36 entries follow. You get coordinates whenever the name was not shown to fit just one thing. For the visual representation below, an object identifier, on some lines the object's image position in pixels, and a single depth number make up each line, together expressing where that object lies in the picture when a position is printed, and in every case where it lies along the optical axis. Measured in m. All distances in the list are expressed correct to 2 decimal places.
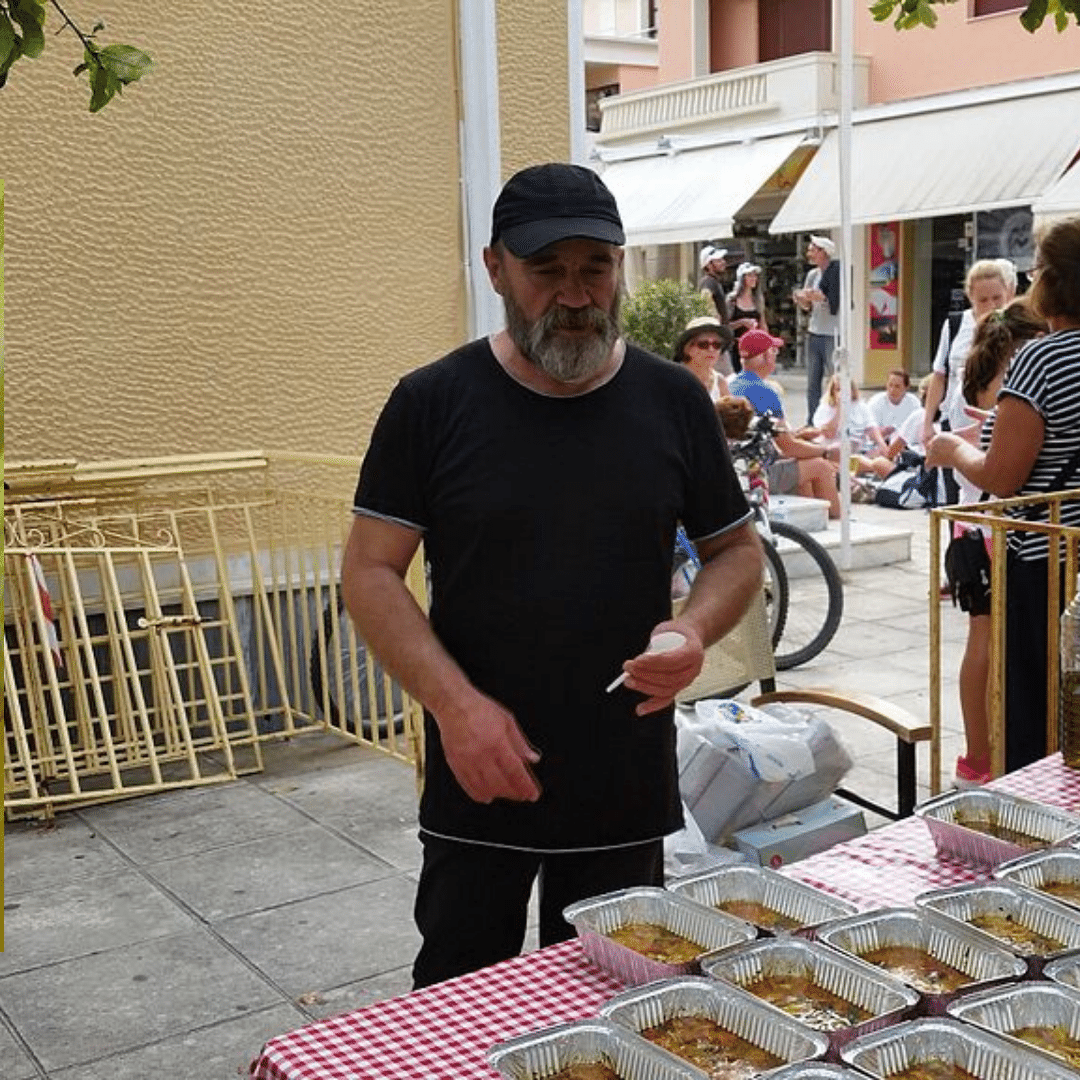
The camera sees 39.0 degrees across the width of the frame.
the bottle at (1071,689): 3.01
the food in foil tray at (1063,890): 2.29
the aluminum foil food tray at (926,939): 2.07
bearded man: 2.68
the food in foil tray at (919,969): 2.05
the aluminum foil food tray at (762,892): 2.29
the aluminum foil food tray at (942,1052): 1.78
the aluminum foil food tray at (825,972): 1.94
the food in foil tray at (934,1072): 1.81
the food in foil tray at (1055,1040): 1.85
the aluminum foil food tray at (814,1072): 1.73
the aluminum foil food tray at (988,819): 2.50
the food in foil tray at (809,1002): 1.94
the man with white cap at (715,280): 15.49
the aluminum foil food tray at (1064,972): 2.01
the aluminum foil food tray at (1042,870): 2.33
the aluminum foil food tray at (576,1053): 1.83
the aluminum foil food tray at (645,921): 2.10
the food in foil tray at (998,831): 2.52
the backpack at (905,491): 12.51
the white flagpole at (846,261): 9.61
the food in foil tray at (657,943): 2.13
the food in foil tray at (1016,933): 2.14
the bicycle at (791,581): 7.88
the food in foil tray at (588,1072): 1.85
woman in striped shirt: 4.51
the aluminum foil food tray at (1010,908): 2.16
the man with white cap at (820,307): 15.59
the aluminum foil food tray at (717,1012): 1.86
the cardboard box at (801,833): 4.52
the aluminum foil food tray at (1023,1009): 1.90
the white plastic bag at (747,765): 4.54
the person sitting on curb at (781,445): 9.46
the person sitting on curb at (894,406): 13.90
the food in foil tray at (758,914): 2.28
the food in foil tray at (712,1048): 1.84
